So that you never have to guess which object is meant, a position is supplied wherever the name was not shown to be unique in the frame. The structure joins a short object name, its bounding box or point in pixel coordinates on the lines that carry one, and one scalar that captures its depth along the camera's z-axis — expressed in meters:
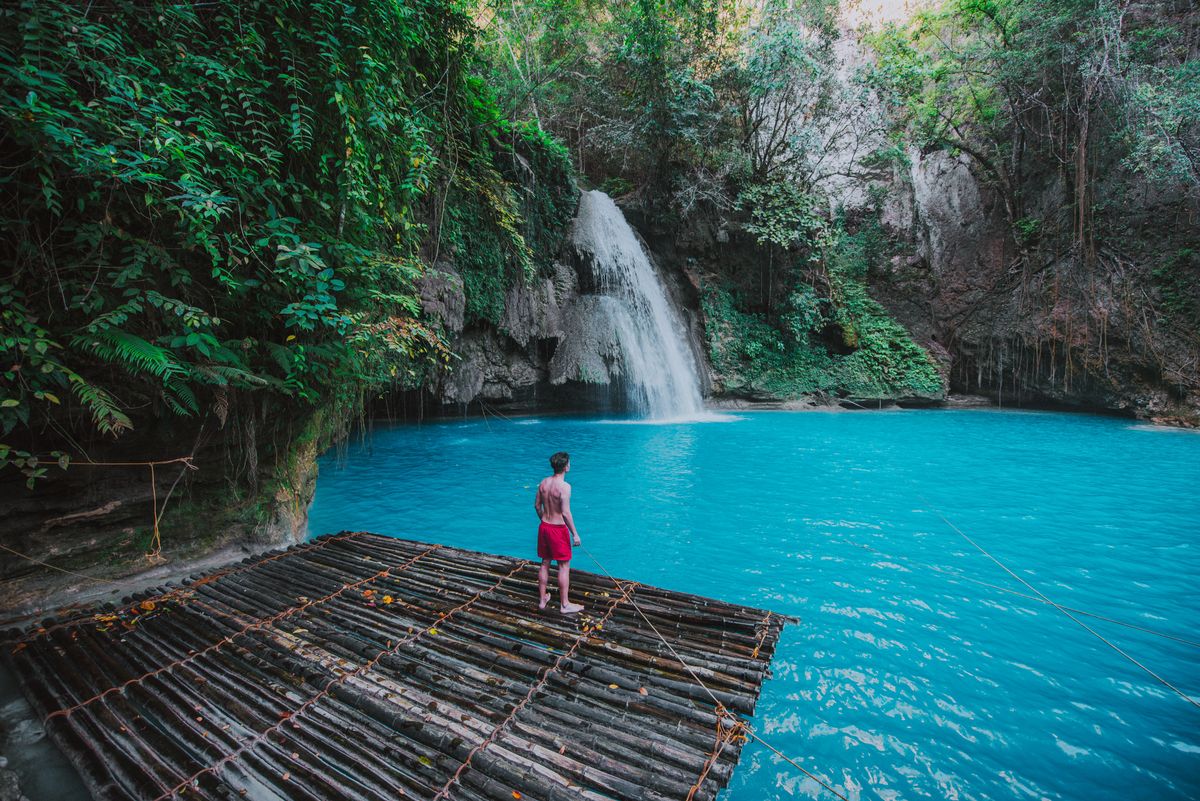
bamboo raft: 2.04
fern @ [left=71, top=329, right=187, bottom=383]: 3.00
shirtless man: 3.34
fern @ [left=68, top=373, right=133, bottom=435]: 2.97
